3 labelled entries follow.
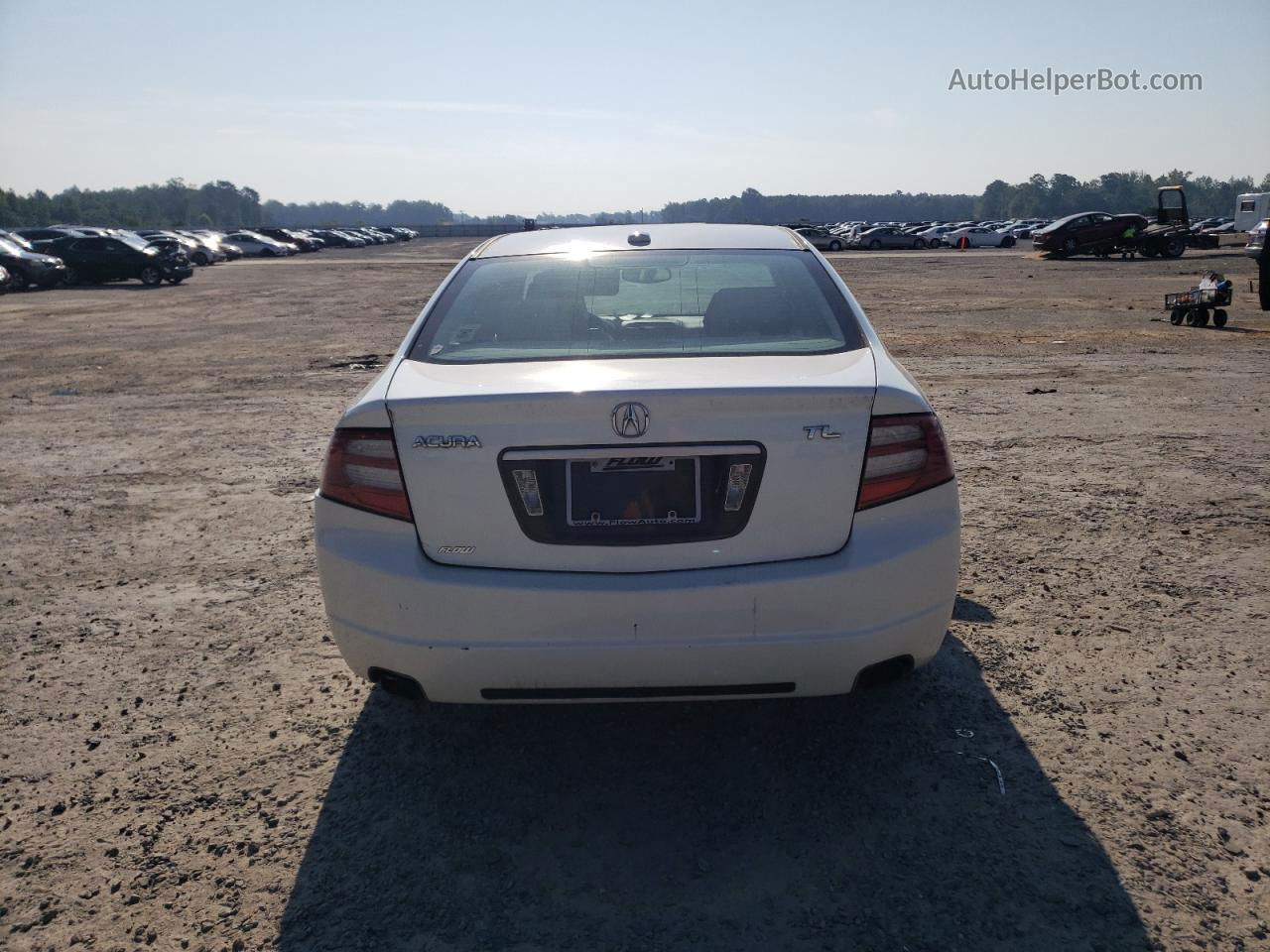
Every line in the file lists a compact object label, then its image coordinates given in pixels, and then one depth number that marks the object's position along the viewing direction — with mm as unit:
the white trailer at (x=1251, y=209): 63156
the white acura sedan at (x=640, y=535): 2717
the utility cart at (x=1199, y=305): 14727
